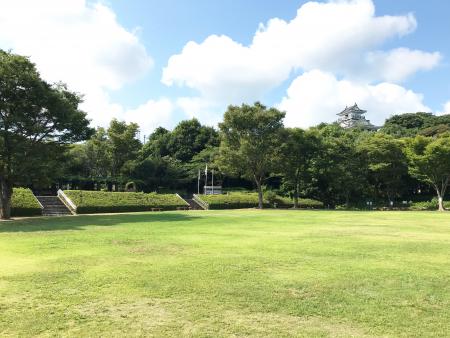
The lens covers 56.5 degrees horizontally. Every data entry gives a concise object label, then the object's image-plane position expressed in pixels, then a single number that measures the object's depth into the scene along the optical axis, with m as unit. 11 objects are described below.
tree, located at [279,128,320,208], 44.09
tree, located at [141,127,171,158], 65.81
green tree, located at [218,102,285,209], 41.38
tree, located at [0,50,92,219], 23.98
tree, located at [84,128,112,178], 53.41
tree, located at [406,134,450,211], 42.56
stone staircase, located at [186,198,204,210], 43.96
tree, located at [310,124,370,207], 46.62
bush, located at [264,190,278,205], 50.21
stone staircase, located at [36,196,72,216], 33.62
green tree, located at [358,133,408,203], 47.53
